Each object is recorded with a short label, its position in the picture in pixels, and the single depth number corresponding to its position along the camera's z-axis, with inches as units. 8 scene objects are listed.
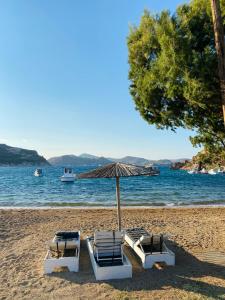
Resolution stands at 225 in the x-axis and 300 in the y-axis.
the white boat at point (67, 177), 2349.9
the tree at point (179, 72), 299.4
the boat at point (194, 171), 4158.2
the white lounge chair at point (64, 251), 306.3
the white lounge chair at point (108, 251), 302.1
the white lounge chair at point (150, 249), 316.2
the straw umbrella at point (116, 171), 334.3
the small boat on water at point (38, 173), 3592.5
